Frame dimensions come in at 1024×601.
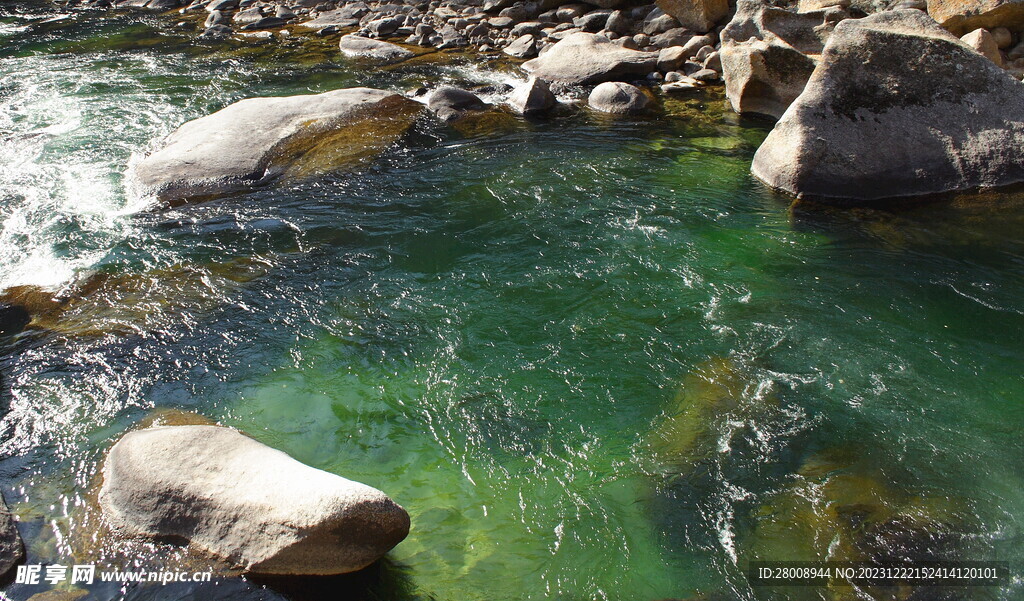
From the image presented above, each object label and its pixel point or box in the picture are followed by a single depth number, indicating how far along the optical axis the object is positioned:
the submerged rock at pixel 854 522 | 4.33
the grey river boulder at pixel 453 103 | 11.86
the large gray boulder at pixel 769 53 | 11.10
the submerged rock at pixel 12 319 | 6.66
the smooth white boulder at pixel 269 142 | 9.23
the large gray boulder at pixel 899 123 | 8.66
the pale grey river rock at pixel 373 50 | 16.24
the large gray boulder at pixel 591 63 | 13.48
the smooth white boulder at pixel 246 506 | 4.09
